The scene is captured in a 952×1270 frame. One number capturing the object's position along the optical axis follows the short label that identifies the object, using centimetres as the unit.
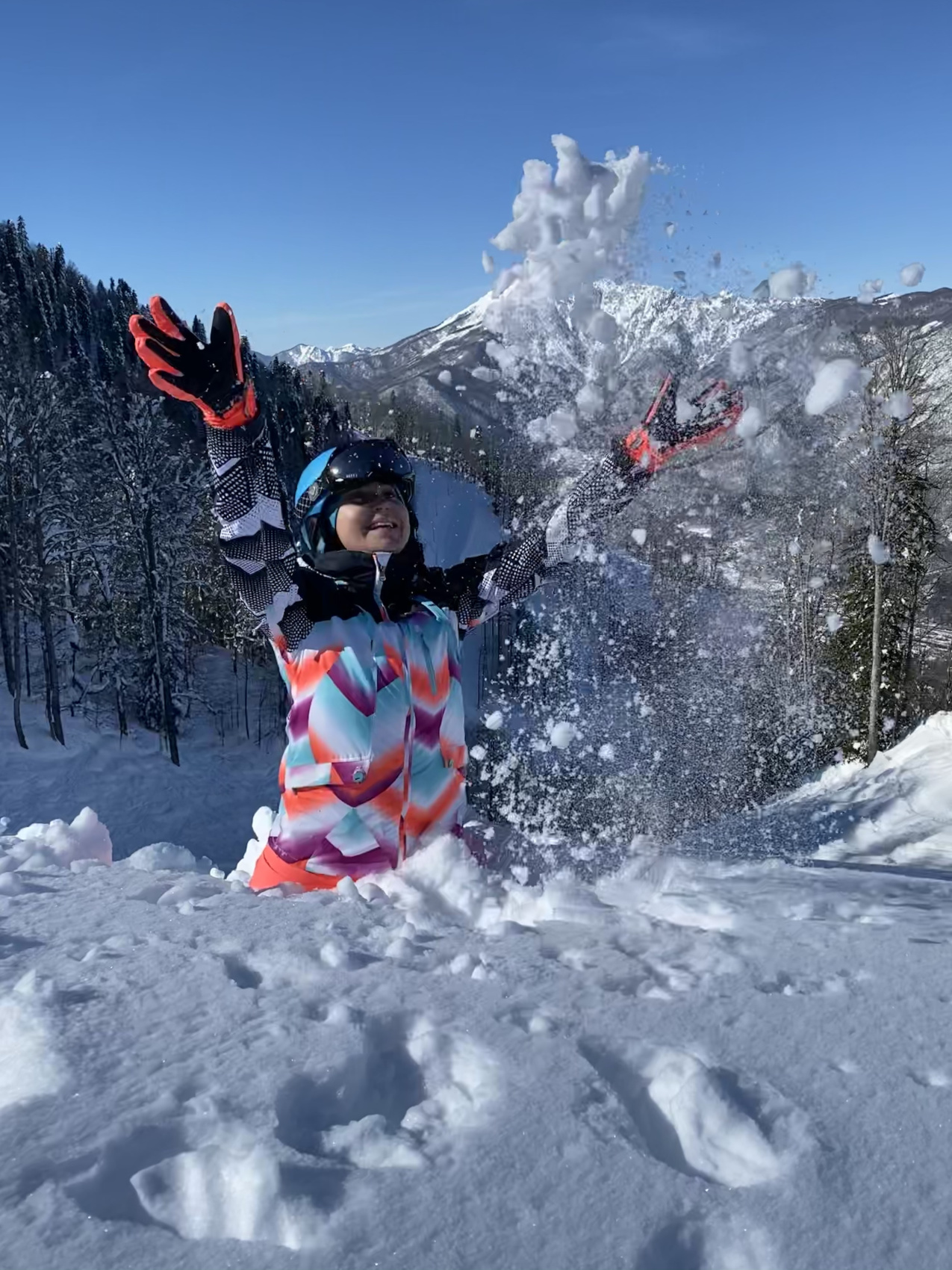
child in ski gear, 331
